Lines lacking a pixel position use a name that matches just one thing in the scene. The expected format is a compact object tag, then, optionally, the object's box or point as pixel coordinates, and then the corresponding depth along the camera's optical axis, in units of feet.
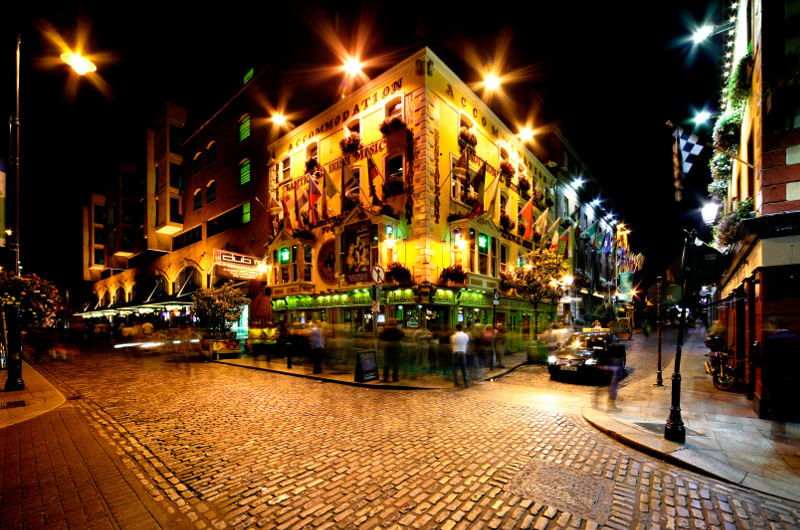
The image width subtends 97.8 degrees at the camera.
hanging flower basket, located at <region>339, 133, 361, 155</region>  68.03
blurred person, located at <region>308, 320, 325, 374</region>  41.55
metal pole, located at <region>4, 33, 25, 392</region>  30.63
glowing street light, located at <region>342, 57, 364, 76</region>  69.33
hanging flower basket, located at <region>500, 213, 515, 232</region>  75.87
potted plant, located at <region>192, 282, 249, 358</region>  66.08
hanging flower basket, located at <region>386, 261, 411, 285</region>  57.67
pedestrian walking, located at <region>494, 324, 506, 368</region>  47.80
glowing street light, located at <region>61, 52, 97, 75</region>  27.45
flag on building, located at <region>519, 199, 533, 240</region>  67.12
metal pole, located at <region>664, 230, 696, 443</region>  19.21
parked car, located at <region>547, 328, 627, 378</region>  37.06
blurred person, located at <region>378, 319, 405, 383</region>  37.69
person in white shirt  35.29
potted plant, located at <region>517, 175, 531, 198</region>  85.56
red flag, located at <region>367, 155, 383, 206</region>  60.85
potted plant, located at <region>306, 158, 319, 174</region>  76.79
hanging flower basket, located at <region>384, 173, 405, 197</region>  62.13
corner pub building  60.44
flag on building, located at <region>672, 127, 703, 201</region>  28.71
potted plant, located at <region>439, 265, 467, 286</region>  59.00
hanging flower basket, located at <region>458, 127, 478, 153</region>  67.67
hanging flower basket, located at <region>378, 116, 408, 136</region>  61.46
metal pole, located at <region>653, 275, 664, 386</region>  36.33
